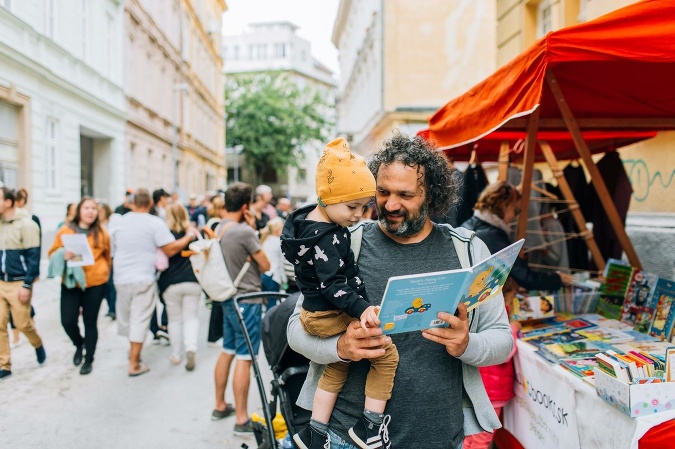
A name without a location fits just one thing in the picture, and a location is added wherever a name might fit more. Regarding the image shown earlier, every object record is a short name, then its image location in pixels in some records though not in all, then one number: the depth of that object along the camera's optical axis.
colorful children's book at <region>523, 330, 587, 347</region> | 3.40
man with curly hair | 1.91
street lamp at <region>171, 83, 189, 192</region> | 25.45
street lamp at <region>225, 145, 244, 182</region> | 39.91
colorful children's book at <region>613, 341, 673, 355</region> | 2.96
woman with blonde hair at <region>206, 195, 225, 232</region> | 7.34
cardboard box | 2.24
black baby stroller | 2.90
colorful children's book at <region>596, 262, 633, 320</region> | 3.91
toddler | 1.85
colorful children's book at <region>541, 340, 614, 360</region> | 3.11
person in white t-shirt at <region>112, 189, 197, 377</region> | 5.85
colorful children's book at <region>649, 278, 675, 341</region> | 3.32
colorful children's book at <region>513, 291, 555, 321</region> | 3.78
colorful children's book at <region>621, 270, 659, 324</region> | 3.60
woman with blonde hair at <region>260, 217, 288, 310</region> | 6.84
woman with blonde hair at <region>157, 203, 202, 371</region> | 6.04
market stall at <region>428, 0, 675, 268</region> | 2.36
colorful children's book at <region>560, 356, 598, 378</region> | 2.81
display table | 2.35
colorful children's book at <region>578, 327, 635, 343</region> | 3.30
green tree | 40.66
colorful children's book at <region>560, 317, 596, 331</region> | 3.64
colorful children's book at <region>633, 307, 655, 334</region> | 3.48
